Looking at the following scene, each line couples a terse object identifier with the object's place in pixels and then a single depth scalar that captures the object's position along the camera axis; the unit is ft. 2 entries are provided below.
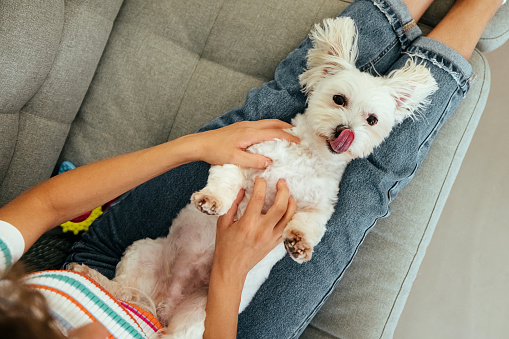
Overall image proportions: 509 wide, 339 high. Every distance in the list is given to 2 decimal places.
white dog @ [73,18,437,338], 3.96
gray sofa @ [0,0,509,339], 4.98
